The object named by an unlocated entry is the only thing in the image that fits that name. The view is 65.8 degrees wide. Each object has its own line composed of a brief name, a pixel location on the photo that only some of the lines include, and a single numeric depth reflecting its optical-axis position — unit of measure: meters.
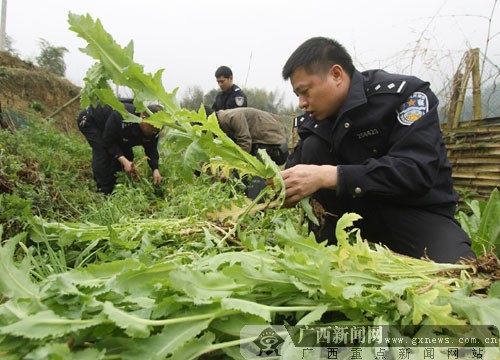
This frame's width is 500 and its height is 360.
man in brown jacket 4.85
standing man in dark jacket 6.00
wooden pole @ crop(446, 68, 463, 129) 5.35
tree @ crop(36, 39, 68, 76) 20.55
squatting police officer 2.06
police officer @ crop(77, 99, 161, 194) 4.98
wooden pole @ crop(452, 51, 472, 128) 5.16
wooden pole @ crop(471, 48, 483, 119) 5.17
